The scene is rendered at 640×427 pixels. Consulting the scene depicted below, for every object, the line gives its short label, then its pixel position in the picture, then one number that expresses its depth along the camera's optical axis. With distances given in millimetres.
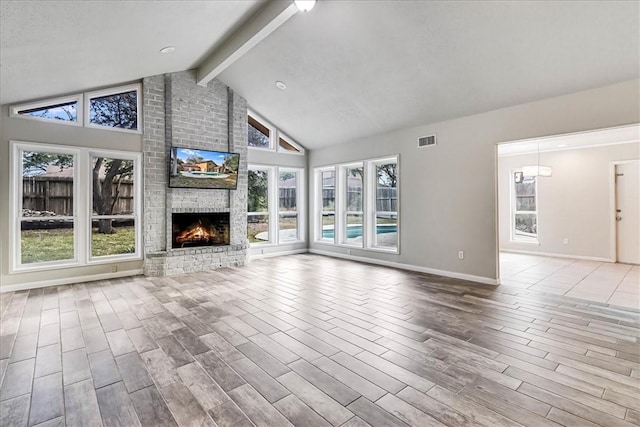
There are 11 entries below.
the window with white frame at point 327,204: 7977
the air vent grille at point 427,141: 5684
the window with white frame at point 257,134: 7418
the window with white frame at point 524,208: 8047
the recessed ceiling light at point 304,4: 3514
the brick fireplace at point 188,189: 5754
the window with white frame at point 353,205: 7371
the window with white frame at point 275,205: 7590
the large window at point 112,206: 5441
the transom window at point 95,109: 4887
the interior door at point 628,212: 6613
